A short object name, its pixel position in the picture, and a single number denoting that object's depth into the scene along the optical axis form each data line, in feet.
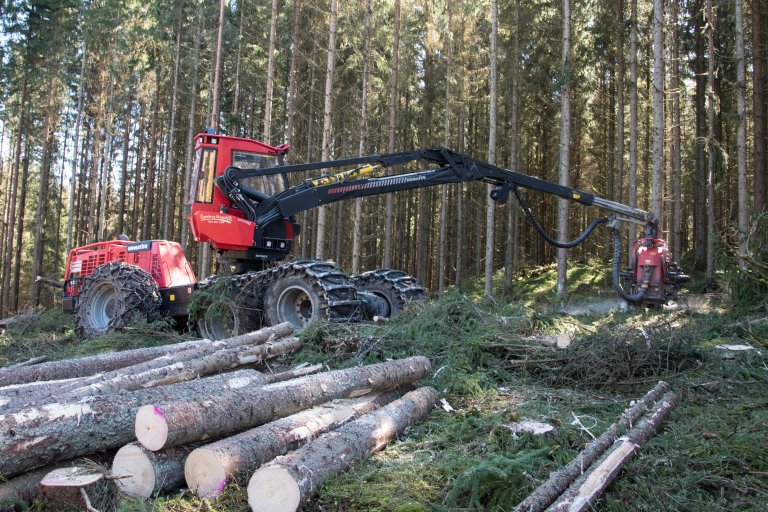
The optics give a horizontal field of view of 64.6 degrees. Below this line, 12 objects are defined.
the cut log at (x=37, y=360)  25.89
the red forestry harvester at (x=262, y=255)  30.91
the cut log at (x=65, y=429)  12.35
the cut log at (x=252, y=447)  12.59
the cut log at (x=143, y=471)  12.64
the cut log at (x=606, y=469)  10.86
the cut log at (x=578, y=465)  10.91
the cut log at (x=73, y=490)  12.27
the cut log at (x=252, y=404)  12.73
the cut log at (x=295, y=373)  19.52
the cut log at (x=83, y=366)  20.30
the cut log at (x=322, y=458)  11.62
